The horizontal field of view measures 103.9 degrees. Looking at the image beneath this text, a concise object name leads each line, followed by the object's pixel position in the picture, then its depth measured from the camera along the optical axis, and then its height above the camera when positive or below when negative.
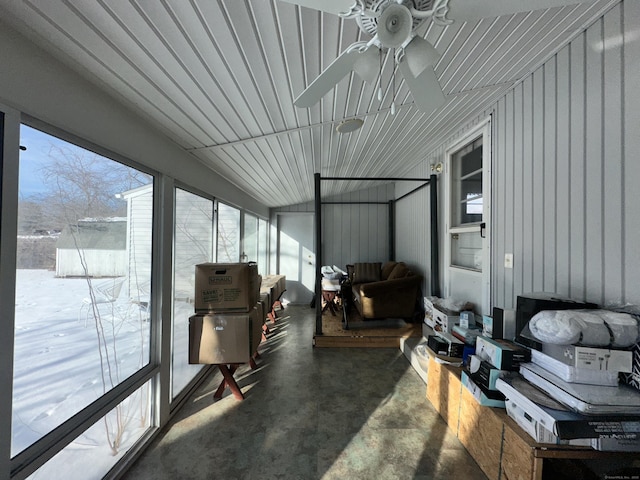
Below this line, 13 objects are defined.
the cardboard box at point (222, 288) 2.20 -0.42
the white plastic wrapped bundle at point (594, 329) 1.17 -0.40
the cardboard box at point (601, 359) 1.16 -0.53
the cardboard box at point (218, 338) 2.16 -0.84
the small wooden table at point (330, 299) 4.49 -1.04
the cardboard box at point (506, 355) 1.53 -0.69
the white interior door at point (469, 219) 2.52 +0.29
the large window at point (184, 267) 2.23 -0.24
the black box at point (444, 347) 2.28 -0.98
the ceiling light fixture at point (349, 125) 2.15 +1.04
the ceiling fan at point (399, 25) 0.89 +0.84
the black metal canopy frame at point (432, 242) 3.48 +0.02
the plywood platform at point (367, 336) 3.44 -1.30
